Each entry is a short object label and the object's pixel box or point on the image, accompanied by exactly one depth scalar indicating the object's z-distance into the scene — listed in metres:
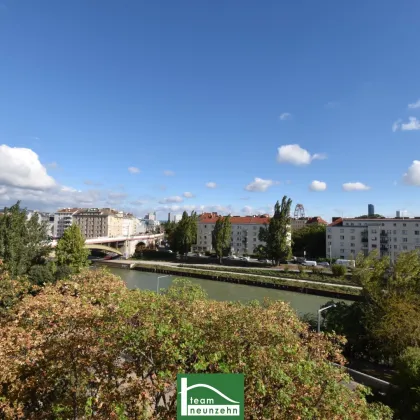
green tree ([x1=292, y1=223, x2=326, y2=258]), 68.31
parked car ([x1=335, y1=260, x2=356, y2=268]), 53.59
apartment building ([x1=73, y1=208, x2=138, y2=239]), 122.75
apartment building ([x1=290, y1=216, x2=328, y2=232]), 95.63
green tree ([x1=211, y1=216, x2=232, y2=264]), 60.03
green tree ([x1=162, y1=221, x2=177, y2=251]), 67.38
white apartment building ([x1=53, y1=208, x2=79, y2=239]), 133.50
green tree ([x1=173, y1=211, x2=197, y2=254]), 64.81
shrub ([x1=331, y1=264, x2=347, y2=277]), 44.84
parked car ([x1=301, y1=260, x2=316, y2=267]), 54.81
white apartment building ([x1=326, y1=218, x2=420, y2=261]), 60.03
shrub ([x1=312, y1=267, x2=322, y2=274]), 46.73
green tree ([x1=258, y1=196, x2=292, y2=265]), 51.97
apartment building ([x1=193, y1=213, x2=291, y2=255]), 79.62
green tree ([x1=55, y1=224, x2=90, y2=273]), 32.94
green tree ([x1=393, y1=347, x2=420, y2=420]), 9.17
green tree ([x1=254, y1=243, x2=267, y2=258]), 54.97
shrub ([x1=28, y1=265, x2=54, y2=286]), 25.83
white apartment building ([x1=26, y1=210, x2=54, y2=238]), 138.25
